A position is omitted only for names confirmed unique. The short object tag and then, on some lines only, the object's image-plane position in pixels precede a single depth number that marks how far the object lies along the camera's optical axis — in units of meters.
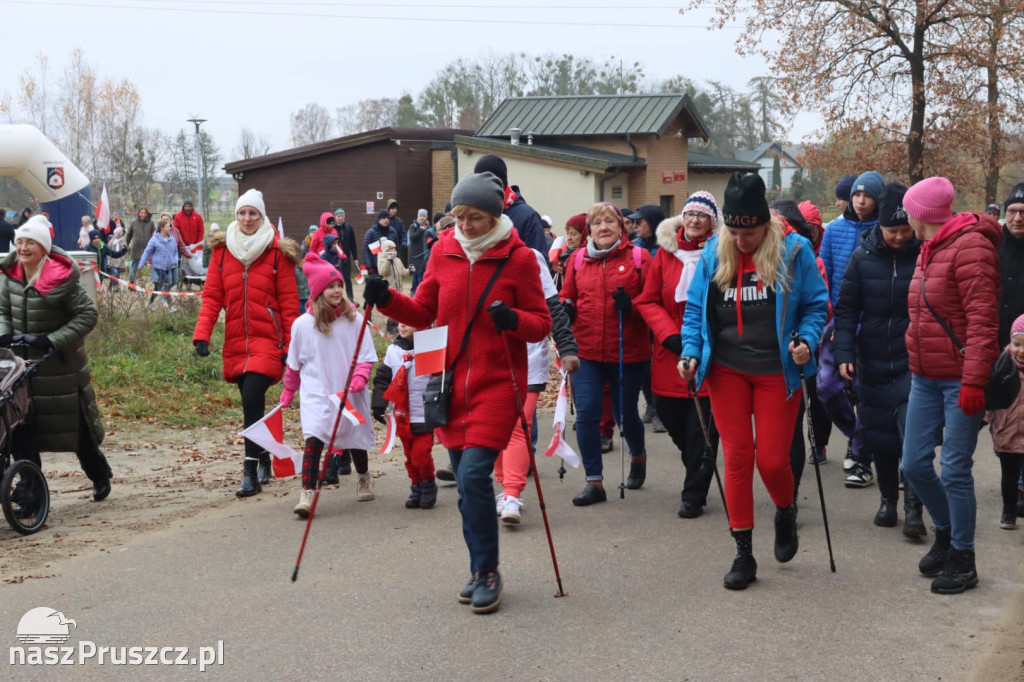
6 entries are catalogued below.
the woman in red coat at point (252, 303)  8.50
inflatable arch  29.16
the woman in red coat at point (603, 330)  8.06
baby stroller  7.16
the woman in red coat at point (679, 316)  7.62
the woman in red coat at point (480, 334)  5.64
